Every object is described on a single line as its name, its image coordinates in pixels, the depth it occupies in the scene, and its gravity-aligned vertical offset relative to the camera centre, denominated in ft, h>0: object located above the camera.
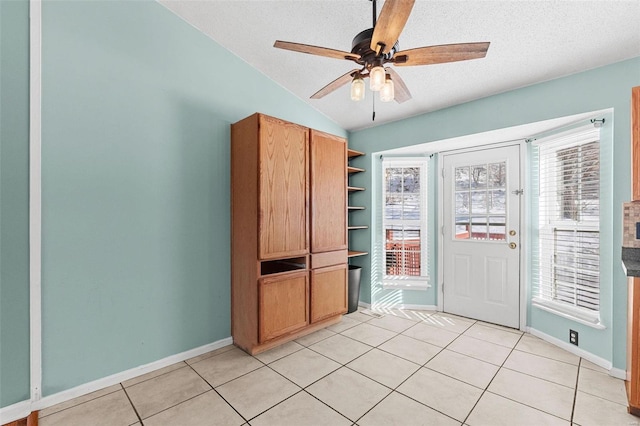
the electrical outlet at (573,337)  8.64 -3.77
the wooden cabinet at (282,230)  8.59 -0.55
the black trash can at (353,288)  12.25 -3.23
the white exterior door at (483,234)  10.80 -0.84
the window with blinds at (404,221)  13.01 -0.33
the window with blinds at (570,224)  8.39 -0.31
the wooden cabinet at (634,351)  5.90 -2.87
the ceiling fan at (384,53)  4.91 +3.10
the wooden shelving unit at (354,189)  12.76 +1.17
